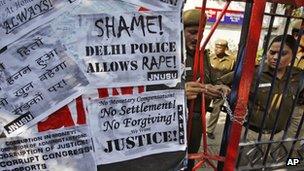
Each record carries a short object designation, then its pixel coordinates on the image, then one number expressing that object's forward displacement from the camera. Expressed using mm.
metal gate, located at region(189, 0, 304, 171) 2133
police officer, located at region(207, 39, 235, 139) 5509
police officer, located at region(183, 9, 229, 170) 2560
